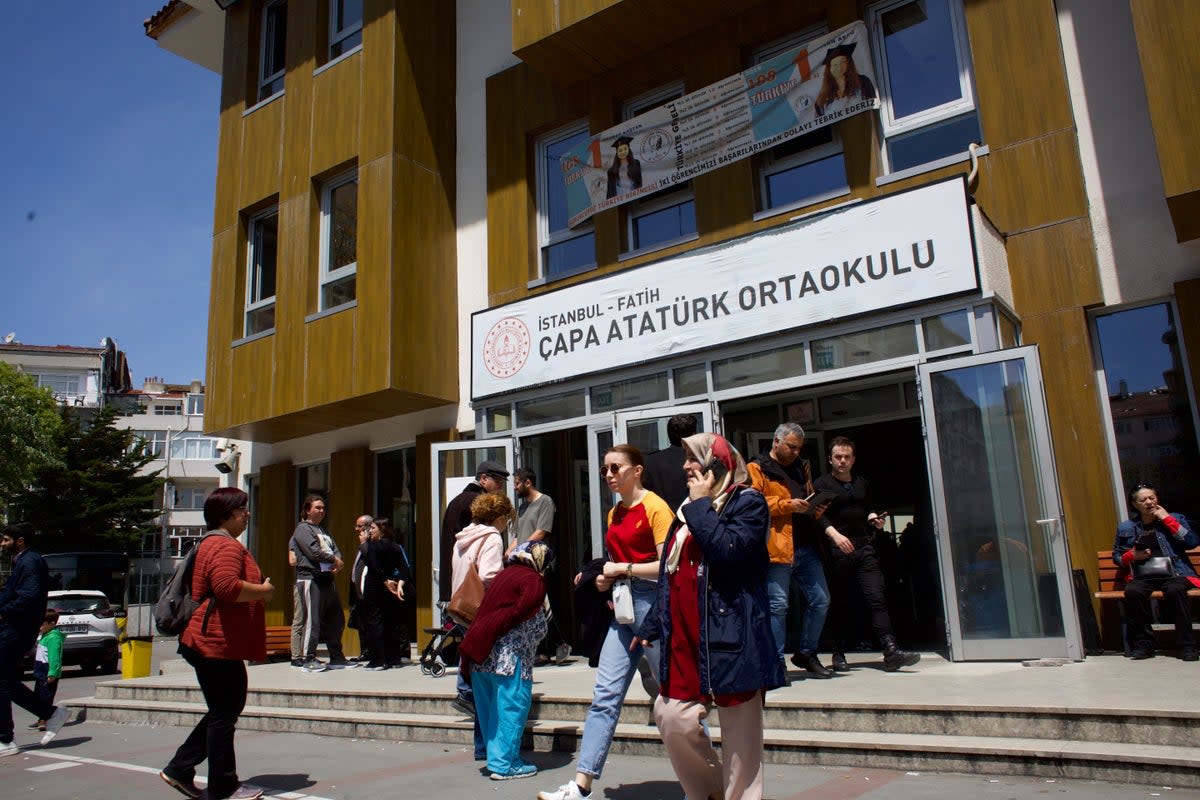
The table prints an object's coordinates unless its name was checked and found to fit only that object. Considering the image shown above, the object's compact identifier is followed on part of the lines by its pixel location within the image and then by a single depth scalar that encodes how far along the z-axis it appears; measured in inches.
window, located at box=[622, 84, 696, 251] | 404.5
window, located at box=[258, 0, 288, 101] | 562.9
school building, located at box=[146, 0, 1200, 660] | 287.6
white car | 663.1
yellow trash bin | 436.1
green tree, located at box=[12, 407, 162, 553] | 1721.2
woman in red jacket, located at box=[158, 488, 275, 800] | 200.1
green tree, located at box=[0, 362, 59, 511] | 1320.1
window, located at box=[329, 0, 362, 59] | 518.0
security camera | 620.1
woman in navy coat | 141.3
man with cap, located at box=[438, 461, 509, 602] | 284.2
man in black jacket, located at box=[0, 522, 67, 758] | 291.9
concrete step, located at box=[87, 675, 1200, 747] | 174.1
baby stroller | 350.3
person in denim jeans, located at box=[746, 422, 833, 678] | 249.3
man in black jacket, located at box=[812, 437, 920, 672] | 264.1
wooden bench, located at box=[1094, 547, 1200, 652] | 271.7
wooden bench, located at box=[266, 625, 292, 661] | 501.7
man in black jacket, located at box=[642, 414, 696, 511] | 240.1
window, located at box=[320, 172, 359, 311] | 486.6
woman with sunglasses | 178.4
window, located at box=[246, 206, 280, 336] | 531.8
